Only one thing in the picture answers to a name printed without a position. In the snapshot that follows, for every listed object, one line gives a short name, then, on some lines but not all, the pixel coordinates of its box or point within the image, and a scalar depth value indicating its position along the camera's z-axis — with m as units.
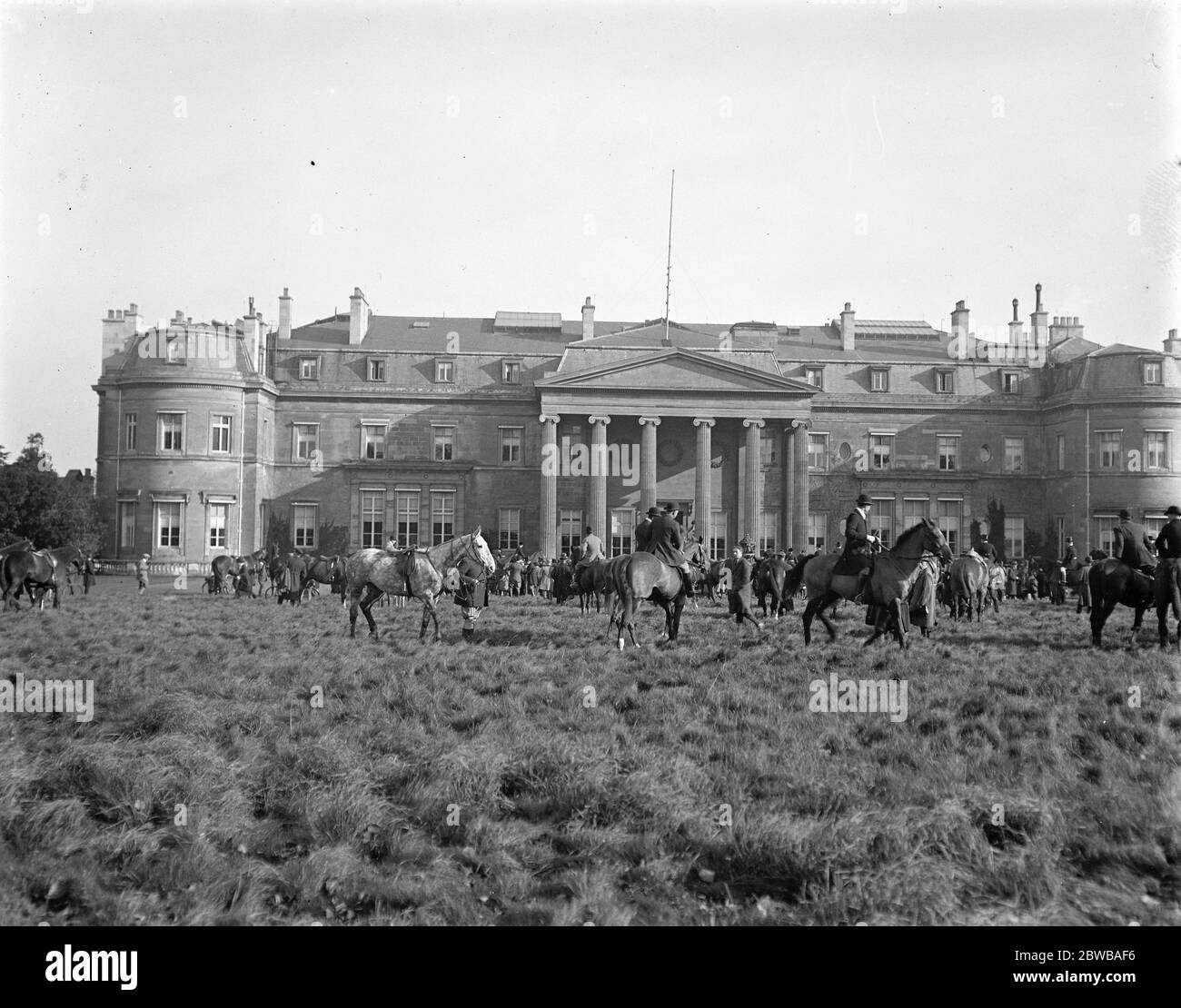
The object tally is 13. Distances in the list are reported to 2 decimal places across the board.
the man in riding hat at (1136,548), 15.61
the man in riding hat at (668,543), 16.09
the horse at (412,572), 17.45
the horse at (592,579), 20.66
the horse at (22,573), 21.07
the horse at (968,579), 21.25
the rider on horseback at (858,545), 15.15
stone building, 49.62
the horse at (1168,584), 14.56
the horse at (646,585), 15.27
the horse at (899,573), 14.98
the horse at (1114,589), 15.48
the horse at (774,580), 23.08
